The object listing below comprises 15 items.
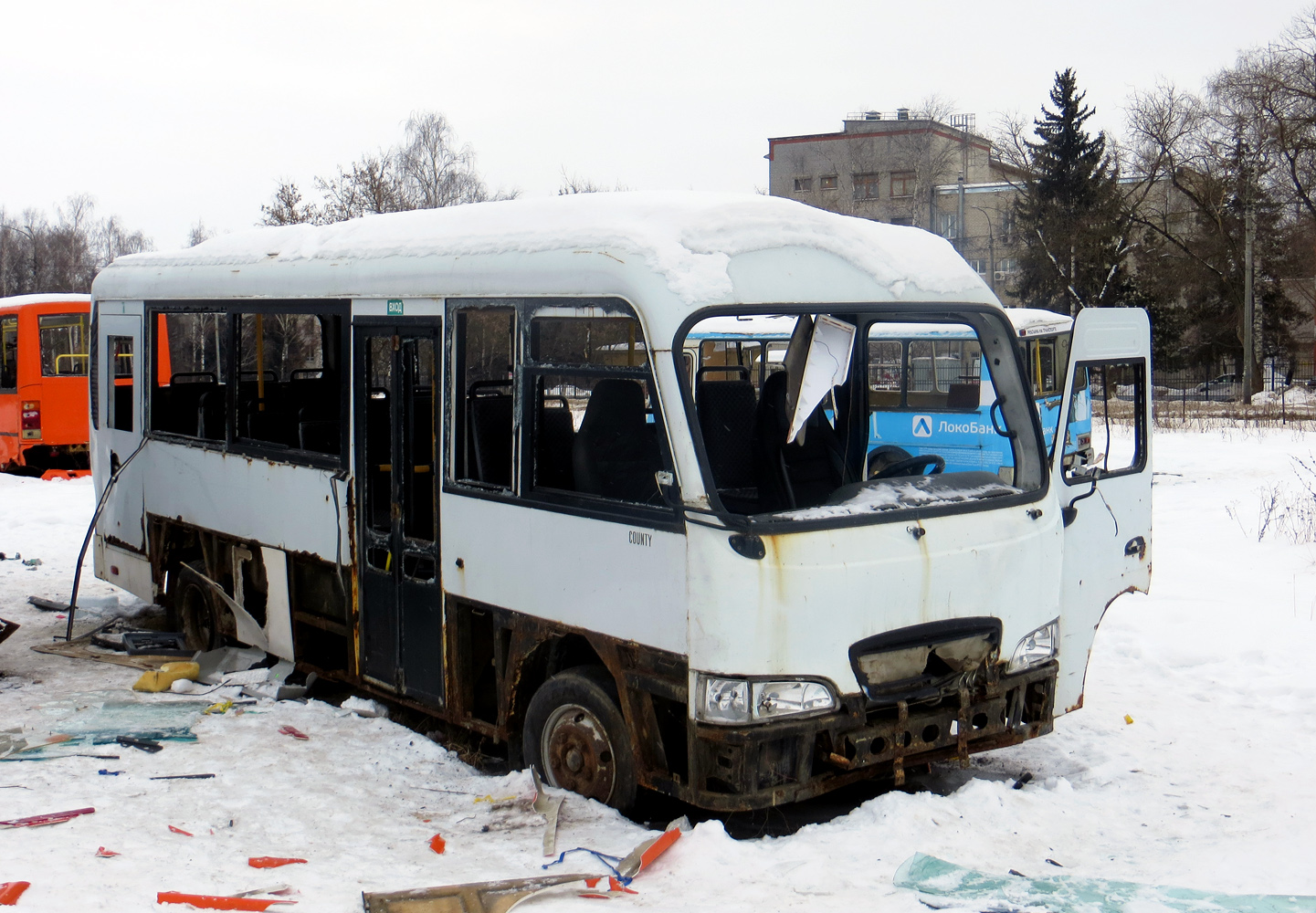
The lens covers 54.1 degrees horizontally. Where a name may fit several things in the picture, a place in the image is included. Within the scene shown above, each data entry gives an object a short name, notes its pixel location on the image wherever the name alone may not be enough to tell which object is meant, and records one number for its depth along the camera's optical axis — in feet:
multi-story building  224.53
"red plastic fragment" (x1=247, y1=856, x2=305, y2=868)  15.92
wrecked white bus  16.10
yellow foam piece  25.55
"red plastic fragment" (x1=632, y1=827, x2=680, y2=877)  15.56
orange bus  64.80
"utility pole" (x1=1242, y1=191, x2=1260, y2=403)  138.31
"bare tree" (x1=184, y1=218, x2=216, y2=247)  278.26
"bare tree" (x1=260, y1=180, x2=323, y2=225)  116.26
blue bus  51.44
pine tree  161.89
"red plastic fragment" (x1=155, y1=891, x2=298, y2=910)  14.24
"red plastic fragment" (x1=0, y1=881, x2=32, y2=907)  14.02
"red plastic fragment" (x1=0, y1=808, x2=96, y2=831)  16.97
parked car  159.12
